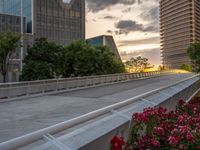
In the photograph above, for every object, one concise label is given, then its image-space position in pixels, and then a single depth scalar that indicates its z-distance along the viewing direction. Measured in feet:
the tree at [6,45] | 58.99
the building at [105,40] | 253.06
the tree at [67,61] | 61.02
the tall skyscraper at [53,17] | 243.08
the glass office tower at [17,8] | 243.08
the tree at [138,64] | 202.90
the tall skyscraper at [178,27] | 271.39
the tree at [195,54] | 70.12
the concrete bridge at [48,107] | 15.09
